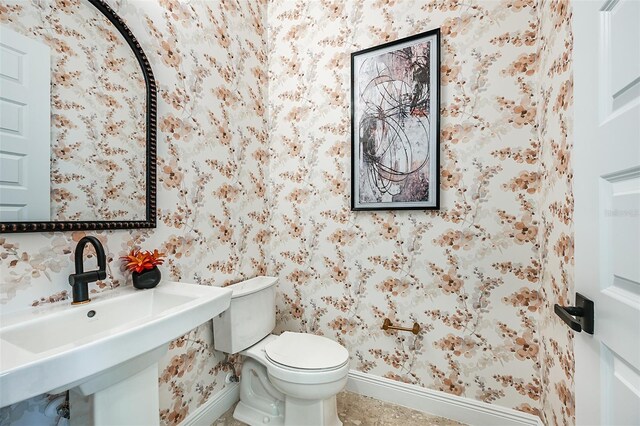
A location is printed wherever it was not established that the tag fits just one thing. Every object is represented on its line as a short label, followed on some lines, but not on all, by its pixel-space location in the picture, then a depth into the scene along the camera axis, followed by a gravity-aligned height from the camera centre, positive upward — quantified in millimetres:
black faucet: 922 -217
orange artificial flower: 1121 -206
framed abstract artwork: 1533 +515
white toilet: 1300 -754
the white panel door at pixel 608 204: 522 +22
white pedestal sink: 564 -350
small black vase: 1106 -275
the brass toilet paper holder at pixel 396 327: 1557 -661
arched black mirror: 867 +330
